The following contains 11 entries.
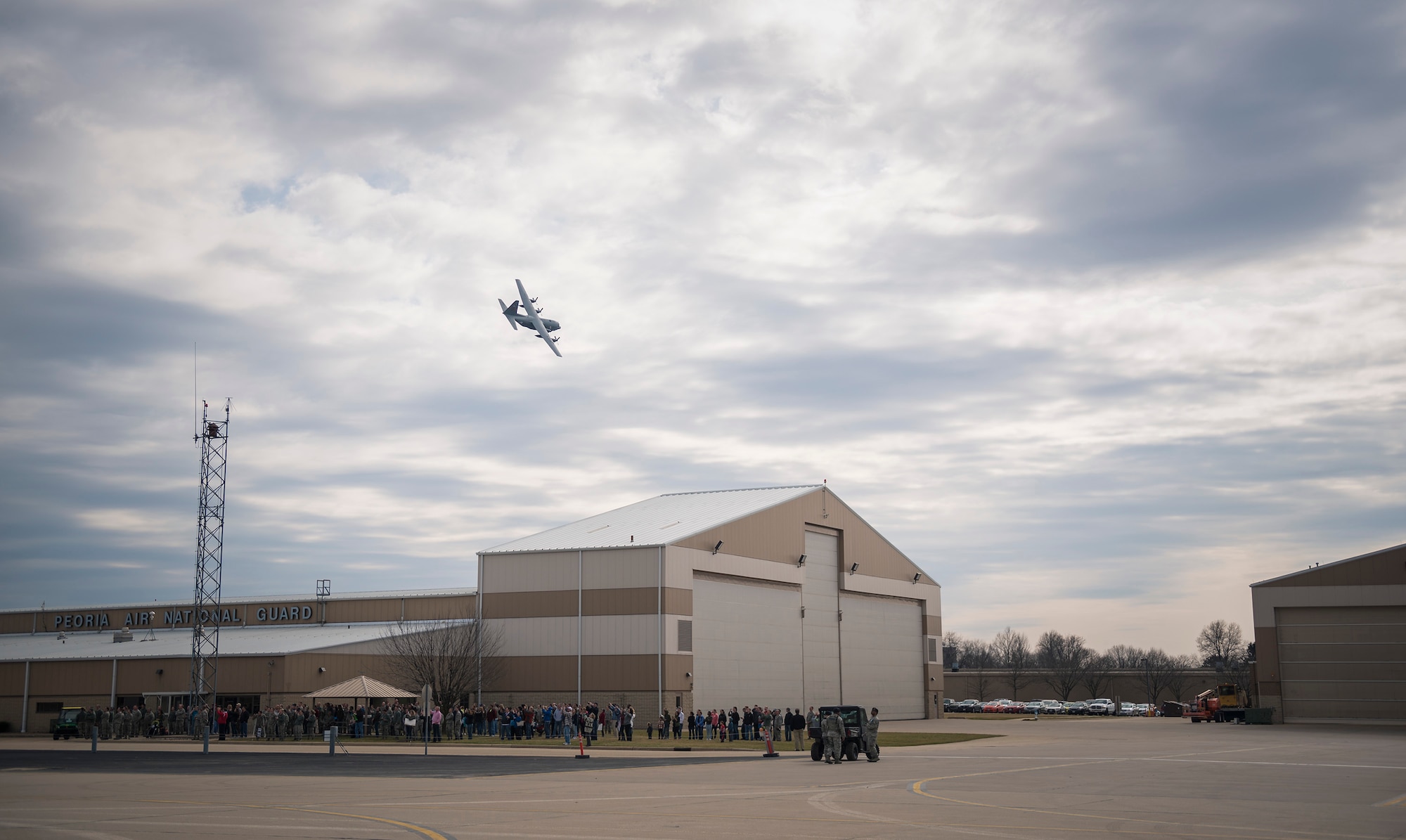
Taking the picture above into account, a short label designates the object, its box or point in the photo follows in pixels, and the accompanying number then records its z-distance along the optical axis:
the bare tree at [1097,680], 135.38
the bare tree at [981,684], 143.38
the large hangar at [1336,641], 63.81
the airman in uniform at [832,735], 34.47
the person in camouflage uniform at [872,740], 35.41
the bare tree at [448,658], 58.69
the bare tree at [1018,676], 142.75
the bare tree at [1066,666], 138.38
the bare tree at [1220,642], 175.88
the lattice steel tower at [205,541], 59.34
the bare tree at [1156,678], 128.25
